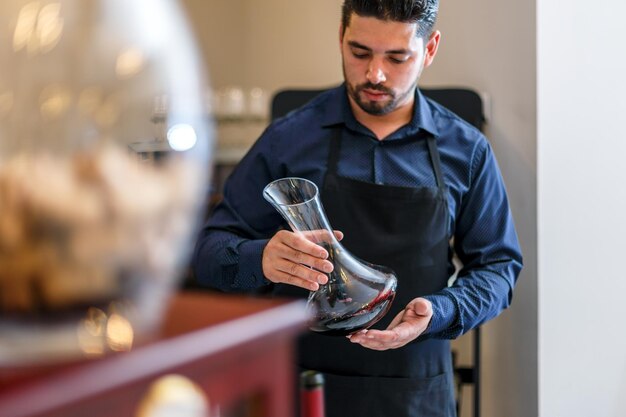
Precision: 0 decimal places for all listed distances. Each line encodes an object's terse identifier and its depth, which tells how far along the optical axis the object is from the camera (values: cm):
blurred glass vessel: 36
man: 167
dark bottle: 78
